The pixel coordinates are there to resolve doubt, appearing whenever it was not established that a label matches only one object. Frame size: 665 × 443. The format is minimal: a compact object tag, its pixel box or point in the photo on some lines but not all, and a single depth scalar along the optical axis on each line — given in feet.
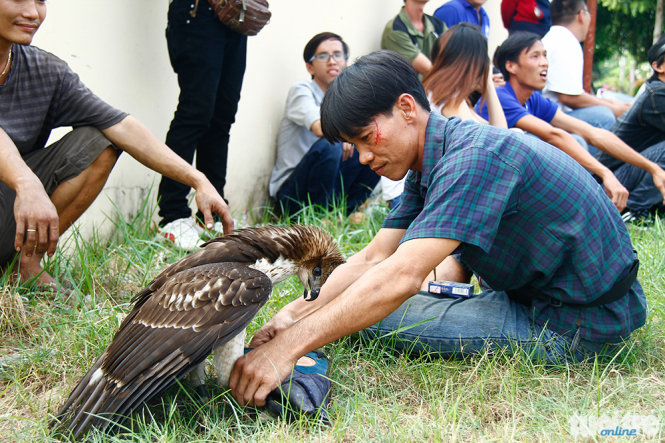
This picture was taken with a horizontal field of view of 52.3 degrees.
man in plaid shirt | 8.13
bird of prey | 8.02
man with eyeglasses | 18.78
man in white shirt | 23.79
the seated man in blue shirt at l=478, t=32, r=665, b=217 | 18.66
